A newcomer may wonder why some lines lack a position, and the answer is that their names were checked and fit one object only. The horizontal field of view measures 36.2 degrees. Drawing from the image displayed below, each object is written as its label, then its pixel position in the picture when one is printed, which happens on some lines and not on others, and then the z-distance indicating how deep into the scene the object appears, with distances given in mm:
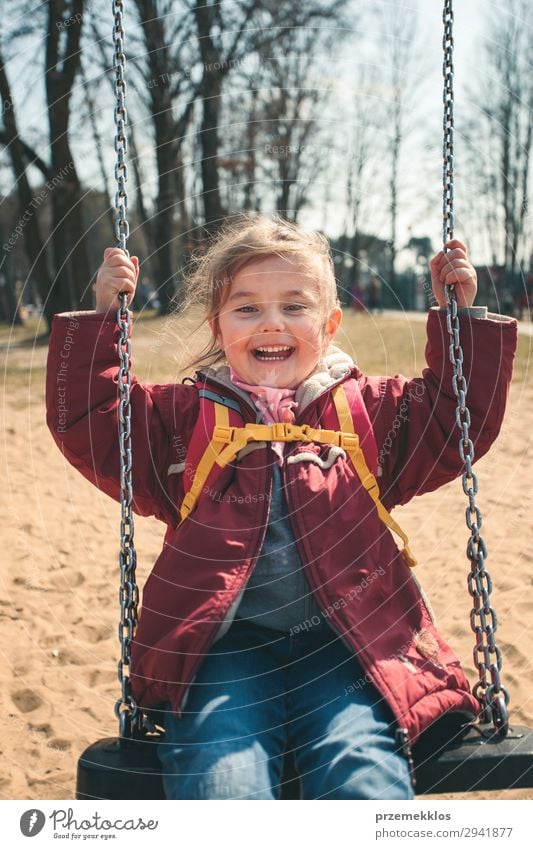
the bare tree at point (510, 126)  17781
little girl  1994
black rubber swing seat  1975
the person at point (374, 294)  27031
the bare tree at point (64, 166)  13008
